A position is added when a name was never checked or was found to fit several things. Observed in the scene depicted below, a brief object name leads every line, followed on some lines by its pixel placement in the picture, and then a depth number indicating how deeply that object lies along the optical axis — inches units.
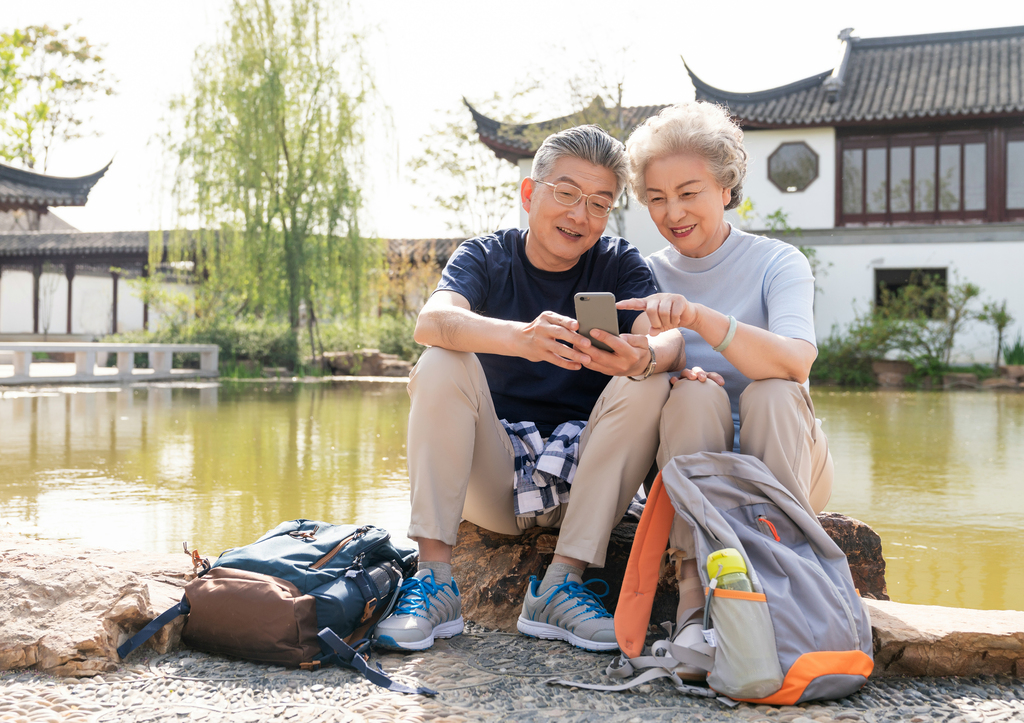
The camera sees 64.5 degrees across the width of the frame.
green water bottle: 57.0
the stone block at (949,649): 61.9
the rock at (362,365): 529.0
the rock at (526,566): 77.9
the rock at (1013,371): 474.6
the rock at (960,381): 472.1
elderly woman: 66.1
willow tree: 492.7
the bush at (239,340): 530.6
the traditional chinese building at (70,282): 724.0
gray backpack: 55.4
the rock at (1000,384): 467.3
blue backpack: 61.9
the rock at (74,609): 61.4
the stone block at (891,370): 496.7
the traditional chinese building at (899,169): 554.6
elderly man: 68.7
